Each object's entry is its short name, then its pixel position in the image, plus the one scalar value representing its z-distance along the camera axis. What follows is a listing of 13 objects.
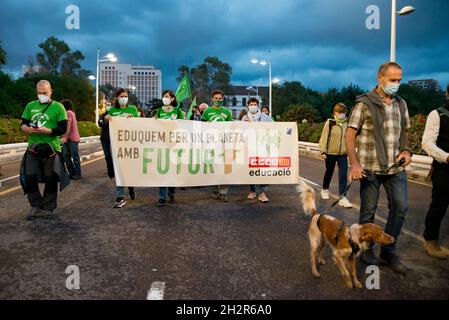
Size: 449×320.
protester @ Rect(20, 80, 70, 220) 5.99
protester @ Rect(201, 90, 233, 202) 7.88
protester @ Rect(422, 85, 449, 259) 4.47
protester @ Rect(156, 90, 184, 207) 7.59
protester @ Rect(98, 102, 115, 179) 9.05
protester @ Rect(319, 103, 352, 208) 7.94
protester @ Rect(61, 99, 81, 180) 10.83
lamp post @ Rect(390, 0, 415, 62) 16.42
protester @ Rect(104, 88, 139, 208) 7.75
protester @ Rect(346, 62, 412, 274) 4.14
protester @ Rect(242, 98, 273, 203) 8.20
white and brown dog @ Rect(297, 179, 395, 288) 3.64
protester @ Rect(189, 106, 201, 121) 12.19
